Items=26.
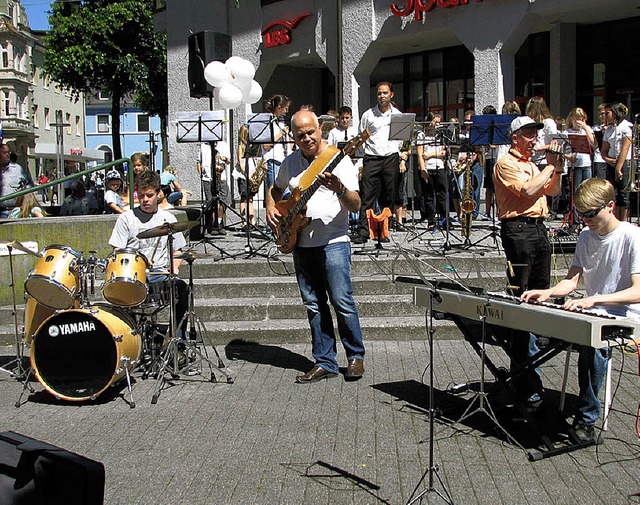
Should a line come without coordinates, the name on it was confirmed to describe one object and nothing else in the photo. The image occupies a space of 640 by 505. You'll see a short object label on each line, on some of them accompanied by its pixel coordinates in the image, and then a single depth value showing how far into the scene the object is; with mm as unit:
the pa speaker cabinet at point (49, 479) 2229
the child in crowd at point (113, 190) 11539
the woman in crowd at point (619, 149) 11391
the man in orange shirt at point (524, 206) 6008
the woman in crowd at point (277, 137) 11250
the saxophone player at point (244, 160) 10969
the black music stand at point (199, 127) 11227
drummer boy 7066
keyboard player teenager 4914
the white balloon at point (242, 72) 12805
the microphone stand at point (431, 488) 3916
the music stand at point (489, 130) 9773
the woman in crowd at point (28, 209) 10797
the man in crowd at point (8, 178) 10484
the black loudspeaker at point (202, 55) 13352
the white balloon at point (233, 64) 12820
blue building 72250
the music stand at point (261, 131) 10695
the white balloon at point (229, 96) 12438
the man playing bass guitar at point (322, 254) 6453
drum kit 6078
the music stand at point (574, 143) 10266
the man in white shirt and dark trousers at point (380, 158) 11016
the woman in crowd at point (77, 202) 12273
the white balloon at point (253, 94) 13281
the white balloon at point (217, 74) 12766
